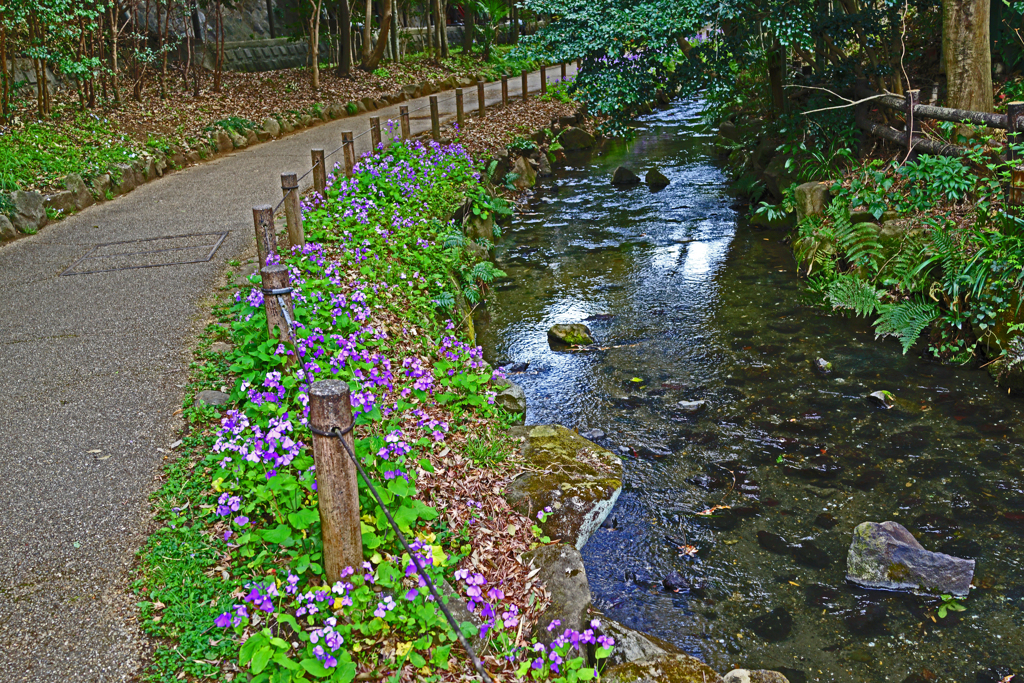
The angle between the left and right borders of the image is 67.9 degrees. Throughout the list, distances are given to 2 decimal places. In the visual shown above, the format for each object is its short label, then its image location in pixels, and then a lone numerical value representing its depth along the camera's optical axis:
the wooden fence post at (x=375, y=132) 11.77
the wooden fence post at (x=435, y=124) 14.02
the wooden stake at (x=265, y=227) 5.62
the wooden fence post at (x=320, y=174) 9.42
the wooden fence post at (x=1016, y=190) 7.19
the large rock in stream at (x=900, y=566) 4.61
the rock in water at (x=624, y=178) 15.53
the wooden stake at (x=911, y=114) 9.15
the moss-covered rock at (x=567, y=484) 5.08
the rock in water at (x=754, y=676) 3.88
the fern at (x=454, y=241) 9.31
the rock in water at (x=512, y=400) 6.49
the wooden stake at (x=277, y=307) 4.74
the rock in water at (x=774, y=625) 4.43
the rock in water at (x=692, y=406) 6.91
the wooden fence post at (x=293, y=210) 6.86
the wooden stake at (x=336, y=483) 3.05
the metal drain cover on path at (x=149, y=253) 8.07
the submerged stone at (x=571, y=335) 8.48
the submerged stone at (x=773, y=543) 5.10
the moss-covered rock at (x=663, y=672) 3.77
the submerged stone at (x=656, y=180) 15.23
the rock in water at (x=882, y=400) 6.73
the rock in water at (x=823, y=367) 7.35
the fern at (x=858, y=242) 8.62
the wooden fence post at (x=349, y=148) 10.40
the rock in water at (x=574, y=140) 18.73
